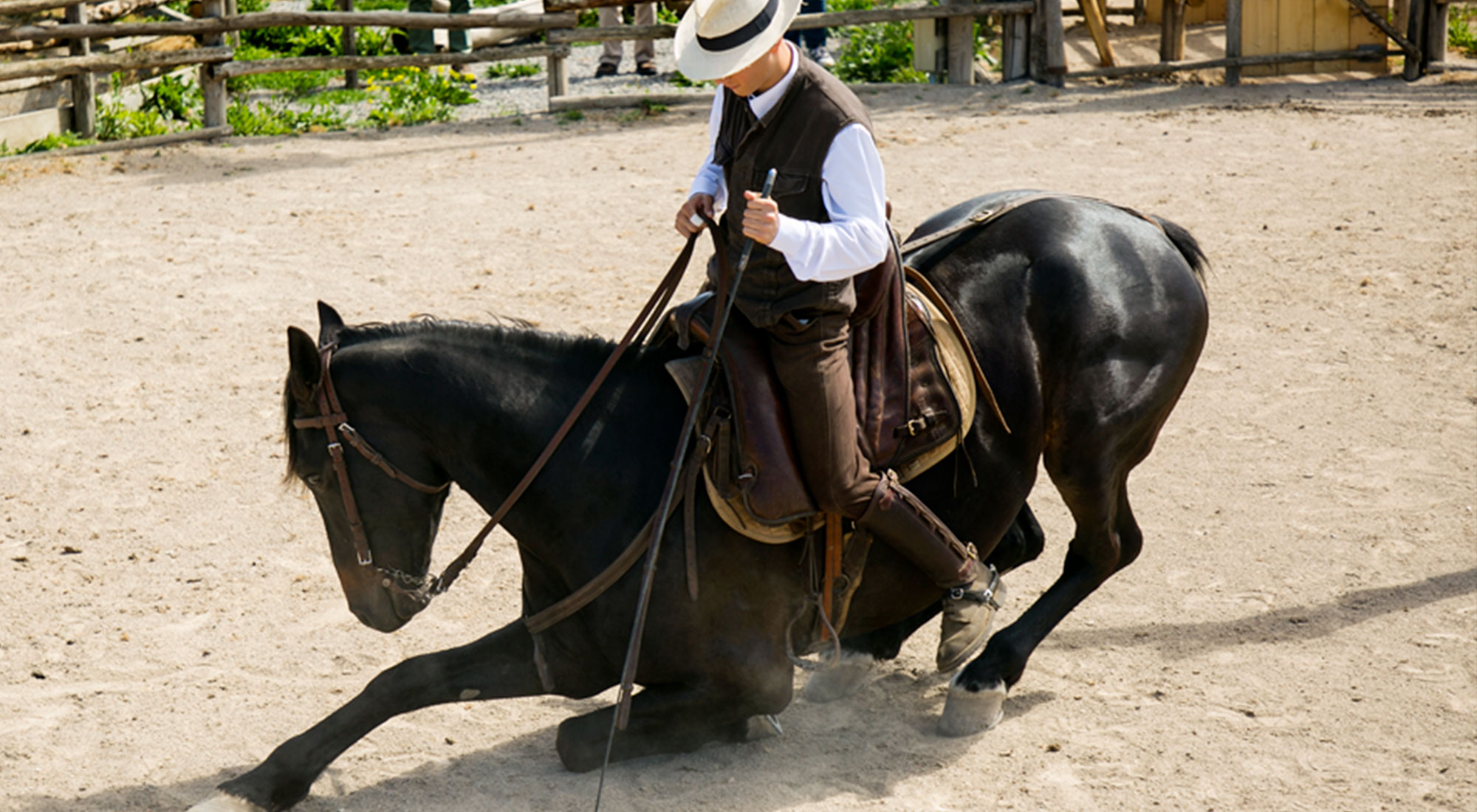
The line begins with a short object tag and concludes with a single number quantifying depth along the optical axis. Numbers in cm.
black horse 714
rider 652
